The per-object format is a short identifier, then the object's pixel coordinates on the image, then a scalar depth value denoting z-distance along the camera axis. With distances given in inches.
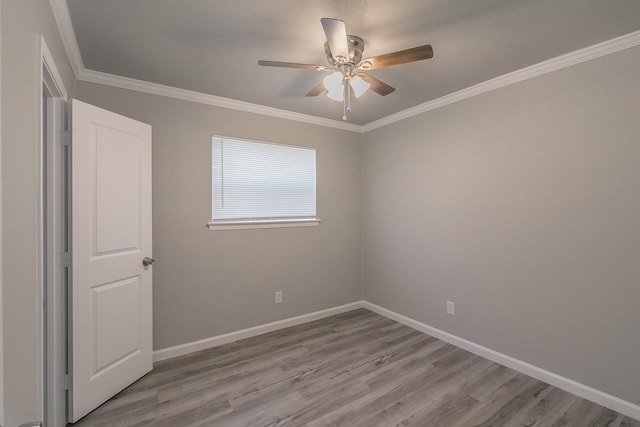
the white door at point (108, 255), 73.6
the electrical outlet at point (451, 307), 114.0
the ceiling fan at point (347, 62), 59.4
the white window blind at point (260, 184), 115.9
